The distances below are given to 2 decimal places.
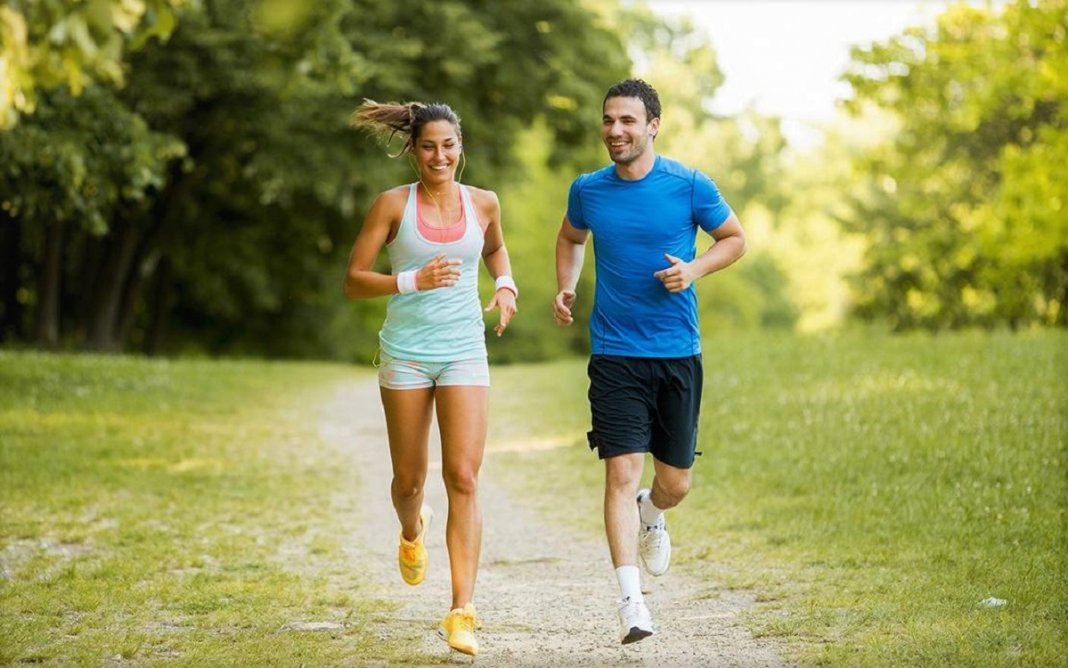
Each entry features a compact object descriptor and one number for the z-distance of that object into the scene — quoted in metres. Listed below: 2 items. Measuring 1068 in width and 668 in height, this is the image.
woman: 13.26
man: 13.43
